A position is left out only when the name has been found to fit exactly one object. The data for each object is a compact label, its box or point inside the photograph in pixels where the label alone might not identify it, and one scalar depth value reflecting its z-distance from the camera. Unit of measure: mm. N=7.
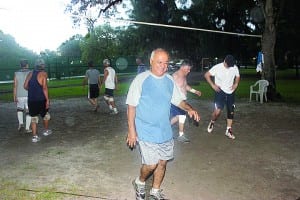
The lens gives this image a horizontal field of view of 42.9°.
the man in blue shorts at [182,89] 8375
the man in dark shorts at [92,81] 13383
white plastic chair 16312
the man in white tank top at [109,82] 13070
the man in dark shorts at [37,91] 8711
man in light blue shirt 4711
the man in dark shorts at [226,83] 8836
